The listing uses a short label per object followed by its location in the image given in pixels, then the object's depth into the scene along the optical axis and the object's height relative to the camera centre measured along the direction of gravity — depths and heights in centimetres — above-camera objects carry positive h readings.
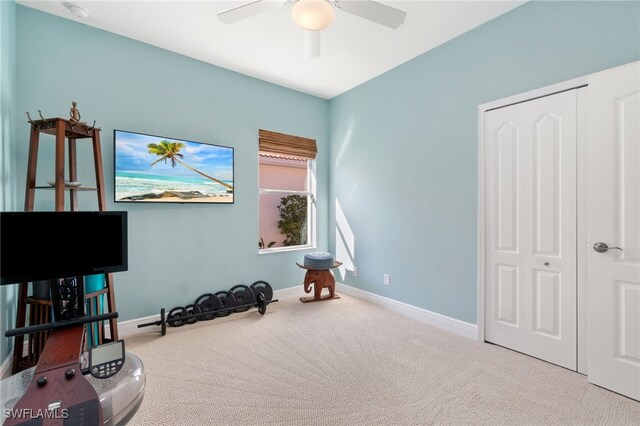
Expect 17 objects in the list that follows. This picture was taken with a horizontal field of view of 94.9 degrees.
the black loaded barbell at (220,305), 296 -102
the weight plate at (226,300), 328 -98
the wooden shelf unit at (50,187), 205 +19
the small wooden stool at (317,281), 375 -87
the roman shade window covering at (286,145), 376 +91
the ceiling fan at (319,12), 174 +128
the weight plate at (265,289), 357 -92
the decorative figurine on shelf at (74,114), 222 +77
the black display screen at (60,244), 138 -16
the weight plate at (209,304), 316 -98
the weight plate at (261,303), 329 -102
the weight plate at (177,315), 294 -104
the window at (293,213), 419 +0
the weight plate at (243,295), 342 -97
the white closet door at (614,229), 186 -11
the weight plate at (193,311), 306 -103
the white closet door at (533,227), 220 -12
